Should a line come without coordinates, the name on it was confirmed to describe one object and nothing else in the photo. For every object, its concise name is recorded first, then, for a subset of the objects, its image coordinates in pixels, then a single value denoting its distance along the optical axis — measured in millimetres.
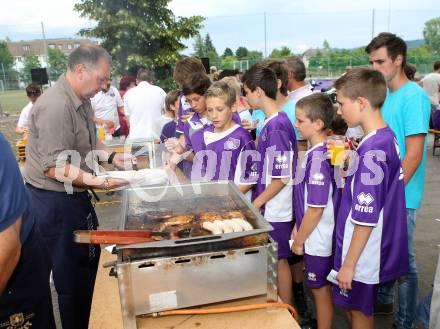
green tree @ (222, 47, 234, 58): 37862
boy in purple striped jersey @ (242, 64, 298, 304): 2432
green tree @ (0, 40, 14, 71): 47719
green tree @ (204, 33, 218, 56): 50812
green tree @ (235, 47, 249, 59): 34319
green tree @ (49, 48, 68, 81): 28625
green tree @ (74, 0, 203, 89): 17281
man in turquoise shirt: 2322
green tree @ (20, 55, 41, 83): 37975
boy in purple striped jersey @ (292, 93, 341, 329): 2154
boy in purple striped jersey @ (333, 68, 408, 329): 1818
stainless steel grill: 1289
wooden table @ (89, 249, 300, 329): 1402
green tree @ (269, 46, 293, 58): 28928
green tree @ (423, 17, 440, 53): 52875
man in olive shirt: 2172
